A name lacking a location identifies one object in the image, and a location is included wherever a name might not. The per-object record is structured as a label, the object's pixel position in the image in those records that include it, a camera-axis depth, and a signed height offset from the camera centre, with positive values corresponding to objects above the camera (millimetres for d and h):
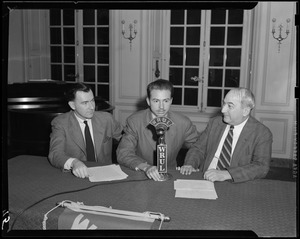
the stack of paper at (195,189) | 1773 -617
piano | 3926 -495
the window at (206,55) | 5855 +391
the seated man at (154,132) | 2521 -447
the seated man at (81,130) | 2555 -451
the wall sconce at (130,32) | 6129 +788
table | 1479 -634
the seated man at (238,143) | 2131 -463
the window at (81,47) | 6582 +547
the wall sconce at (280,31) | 5263 +723
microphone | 1956 -325
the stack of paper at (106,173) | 2051 -625
